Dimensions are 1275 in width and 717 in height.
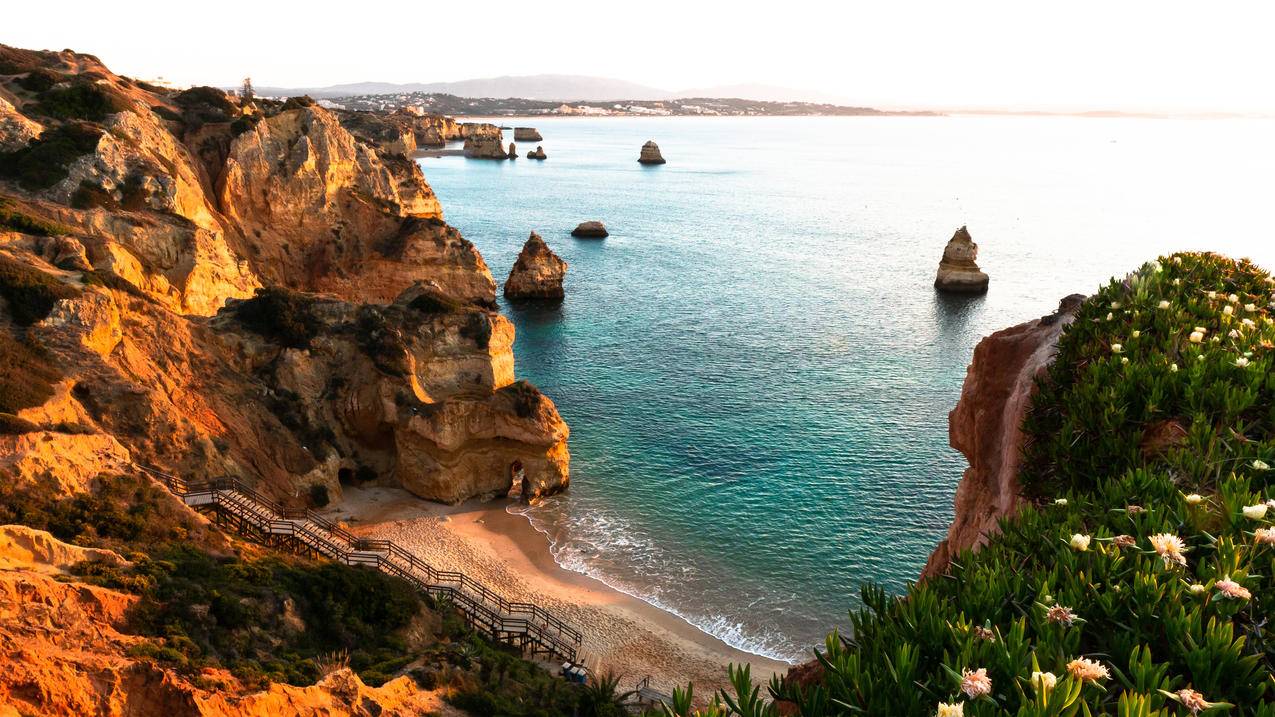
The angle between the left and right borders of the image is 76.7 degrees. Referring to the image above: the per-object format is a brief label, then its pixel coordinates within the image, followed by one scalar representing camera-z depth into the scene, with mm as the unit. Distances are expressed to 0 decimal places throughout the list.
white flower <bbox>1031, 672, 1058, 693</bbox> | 8148
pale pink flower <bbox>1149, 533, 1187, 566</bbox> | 10633
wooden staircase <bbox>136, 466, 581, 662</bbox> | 30516
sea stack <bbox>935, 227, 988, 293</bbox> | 90750
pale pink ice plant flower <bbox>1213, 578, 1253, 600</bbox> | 9445
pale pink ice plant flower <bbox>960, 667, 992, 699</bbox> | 8251
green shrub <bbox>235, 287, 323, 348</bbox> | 42188
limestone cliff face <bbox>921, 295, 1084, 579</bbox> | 22625
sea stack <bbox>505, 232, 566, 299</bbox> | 84875
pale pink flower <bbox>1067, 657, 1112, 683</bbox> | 8391
